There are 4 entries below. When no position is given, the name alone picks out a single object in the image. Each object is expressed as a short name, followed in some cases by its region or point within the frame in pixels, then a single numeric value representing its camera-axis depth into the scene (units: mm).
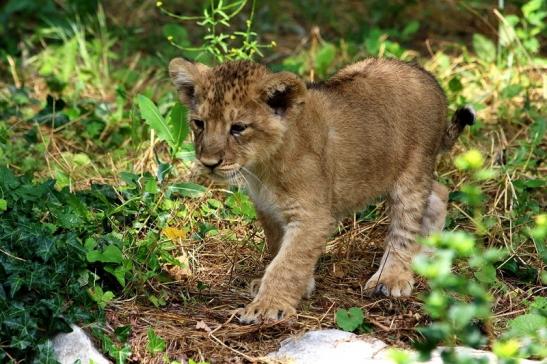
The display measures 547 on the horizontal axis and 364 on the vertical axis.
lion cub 10812
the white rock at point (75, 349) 9883
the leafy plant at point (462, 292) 7102
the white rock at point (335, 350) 9883
